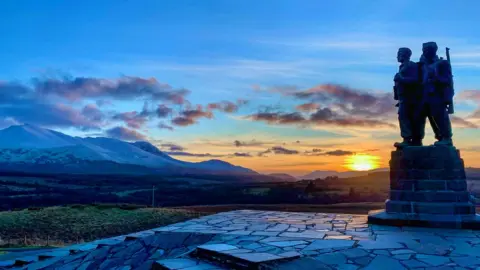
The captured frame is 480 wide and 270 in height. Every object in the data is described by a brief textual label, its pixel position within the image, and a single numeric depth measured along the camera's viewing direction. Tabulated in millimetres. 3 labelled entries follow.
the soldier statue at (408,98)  10672
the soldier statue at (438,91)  10391
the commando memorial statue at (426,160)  9844
